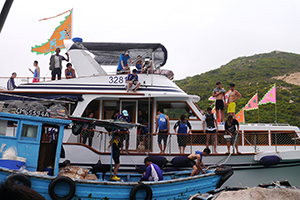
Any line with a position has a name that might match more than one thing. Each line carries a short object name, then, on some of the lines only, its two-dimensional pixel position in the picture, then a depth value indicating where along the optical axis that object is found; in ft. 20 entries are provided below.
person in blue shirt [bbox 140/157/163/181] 25.81
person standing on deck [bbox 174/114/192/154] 31.45
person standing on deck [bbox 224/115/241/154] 30.96
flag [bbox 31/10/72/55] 45.11
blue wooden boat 22.30
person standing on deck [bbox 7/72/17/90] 37.42
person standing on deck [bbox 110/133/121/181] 28.19
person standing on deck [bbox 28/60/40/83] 40.45
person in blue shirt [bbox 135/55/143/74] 38.34
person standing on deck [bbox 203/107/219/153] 32.37
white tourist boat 30.99
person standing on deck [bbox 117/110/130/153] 31.38
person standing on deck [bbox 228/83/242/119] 35.12
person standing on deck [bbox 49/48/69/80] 38.19
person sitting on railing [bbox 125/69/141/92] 34.17
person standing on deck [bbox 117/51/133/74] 37.76
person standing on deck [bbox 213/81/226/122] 34.76
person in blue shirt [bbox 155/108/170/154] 31.65
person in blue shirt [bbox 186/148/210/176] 28.37
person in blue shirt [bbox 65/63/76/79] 37.35
